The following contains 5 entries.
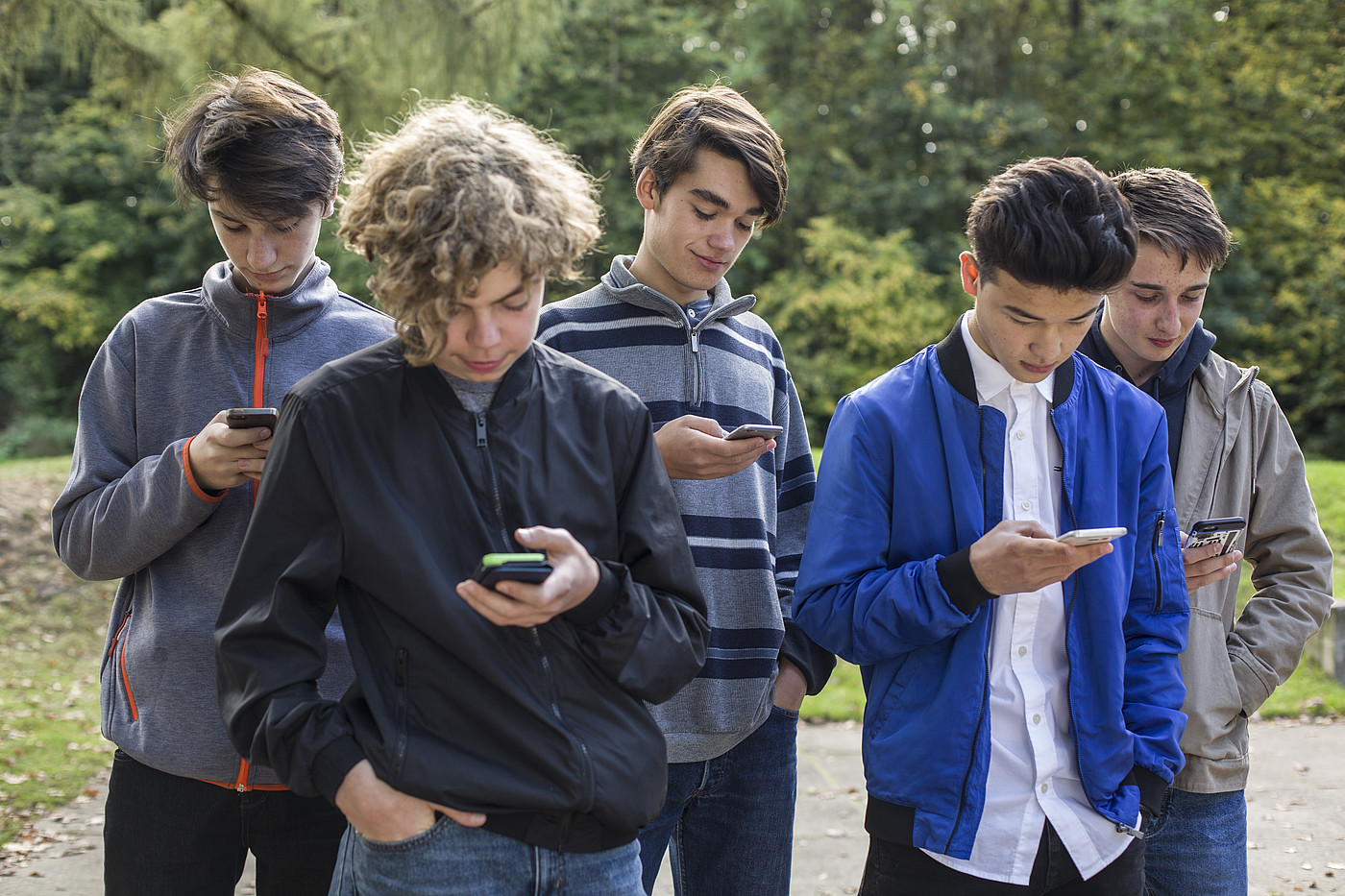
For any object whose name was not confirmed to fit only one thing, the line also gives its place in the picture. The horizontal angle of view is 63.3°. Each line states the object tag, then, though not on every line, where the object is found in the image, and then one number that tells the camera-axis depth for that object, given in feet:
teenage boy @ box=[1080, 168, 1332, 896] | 7.89
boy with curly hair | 5.30
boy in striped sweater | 7.86
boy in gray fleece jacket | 7.02
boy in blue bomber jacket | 6.50
